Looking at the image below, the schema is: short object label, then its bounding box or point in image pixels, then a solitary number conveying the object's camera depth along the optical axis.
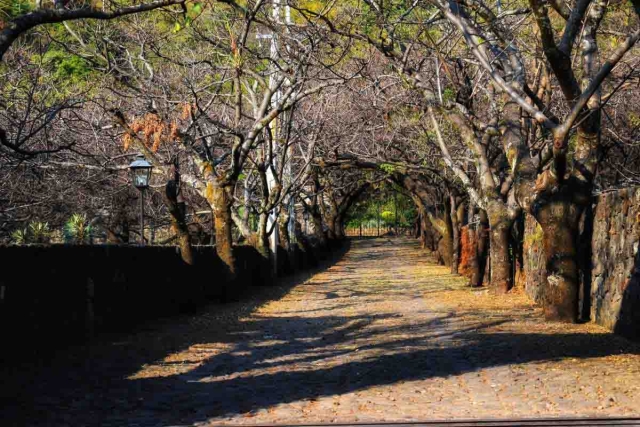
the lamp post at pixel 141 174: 20.88
